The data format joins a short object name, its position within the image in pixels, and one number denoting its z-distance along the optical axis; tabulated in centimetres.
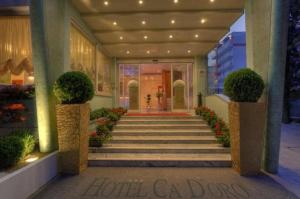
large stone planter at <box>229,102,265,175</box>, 372
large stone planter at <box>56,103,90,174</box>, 378
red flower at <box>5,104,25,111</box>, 393
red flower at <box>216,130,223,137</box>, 529
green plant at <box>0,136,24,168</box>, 296
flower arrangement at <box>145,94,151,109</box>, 1110
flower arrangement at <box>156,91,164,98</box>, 1132
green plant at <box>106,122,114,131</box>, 580
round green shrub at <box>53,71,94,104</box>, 379
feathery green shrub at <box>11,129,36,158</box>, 343
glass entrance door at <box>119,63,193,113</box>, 1075
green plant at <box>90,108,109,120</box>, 610
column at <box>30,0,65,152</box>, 387
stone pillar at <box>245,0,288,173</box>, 369
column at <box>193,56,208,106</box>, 1036
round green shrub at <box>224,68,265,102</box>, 372
